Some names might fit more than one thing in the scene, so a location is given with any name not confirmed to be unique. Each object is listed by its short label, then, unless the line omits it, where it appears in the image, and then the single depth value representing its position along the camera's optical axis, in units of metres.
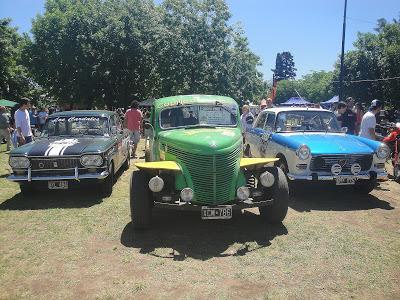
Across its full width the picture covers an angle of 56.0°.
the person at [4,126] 12.73
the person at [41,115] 17.72
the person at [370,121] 8.73
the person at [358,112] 11.33
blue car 7.01
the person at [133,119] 11.79
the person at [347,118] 10.59
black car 7.02
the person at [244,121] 10.78
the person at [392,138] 9.31
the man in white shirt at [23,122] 9.26
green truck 5.22
